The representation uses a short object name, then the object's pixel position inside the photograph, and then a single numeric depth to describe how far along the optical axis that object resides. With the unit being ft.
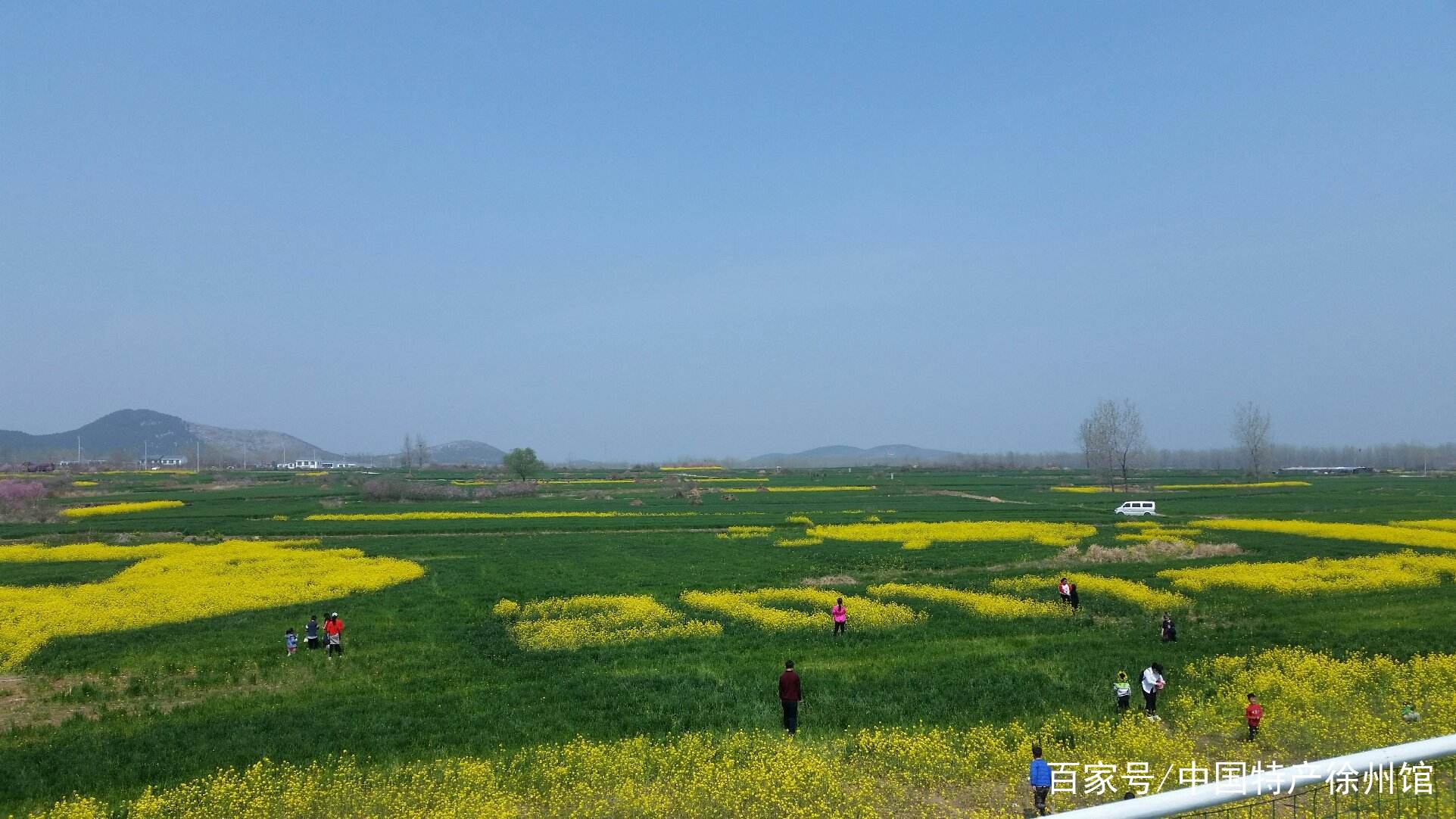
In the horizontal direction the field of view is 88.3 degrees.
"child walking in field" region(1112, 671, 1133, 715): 52.49
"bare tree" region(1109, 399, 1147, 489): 369.67
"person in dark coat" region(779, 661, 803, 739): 51.57
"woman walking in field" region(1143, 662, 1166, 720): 52.65
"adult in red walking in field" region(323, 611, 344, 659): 74.74
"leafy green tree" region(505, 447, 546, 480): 398.01
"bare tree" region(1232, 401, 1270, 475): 461.78
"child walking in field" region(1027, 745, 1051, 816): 36.45
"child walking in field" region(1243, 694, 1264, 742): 46.65
